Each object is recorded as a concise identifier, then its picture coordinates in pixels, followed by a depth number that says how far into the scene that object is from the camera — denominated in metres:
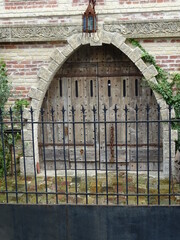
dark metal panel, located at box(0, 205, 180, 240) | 5.20
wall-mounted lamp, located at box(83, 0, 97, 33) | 6.80
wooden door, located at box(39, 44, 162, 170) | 7.54
